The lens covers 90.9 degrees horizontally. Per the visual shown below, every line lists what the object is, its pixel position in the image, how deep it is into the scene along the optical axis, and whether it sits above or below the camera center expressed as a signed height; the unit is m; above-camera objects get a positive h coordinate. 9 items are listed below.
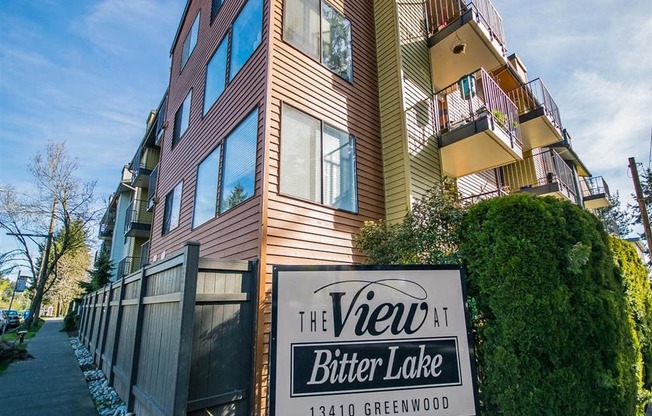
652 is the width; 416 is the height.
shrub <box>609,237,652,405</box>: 4.10 -0.08
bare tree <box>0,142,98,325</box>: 18.94 +5.26
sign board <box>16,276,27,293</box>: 16.08 +0.64
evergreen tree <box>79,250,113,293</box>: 17.04 +1.10
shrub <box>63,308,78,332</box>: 17.69 -1.42
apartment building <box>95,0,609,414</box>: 4.84 +3.19
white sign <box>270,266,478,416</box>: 2.42 -0.39
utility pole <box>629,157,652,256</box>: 12.57 +3.43
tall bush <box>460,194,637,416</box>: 2.71 -0.21
